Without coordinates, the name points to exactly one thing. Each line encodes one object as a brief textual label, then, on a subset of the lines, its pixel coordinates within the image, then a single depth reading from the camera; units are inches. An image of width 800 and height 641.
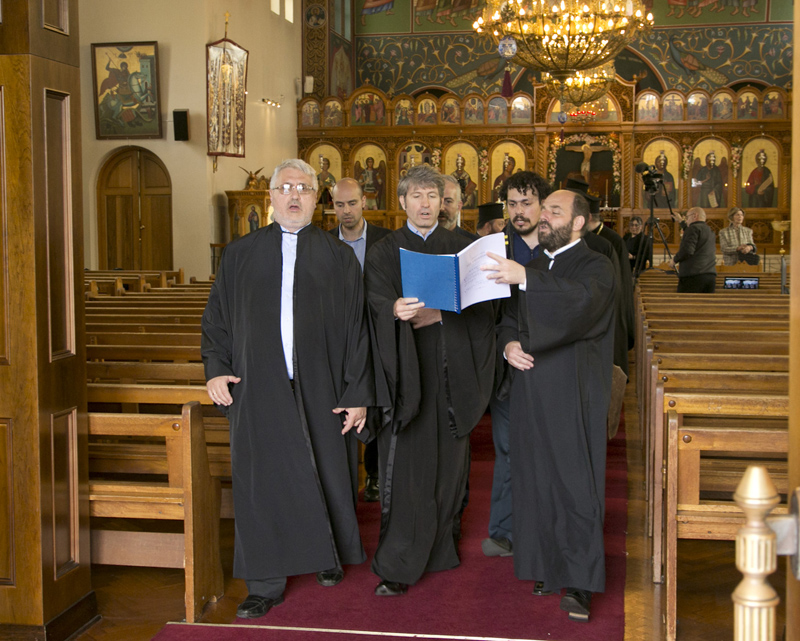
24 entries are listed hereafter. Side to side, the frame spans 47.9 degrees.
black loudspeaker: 588.7
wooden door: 617.0
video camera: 421.1
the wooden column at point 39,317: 127.6
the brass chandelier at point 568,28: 358.9
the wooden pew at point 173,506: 138.6
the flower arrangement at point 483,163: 717.9
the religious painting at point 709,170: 716.7
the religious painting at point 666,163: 719.7
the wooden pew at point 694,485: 132.1
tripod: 422.3
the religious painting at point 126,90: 590.6
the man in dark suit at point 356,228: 203.2
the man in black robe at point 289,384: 143.0
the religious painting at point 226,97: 589.6
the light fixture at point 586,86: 578.6
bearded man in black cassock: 137.8
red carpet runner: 131.2
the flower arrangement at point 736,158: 713.6
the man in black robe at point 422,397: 147.8
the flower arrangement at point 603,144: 728.3
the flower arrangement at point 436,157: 717.3
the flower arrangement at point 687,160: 717.9
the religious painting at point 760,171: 711.7
